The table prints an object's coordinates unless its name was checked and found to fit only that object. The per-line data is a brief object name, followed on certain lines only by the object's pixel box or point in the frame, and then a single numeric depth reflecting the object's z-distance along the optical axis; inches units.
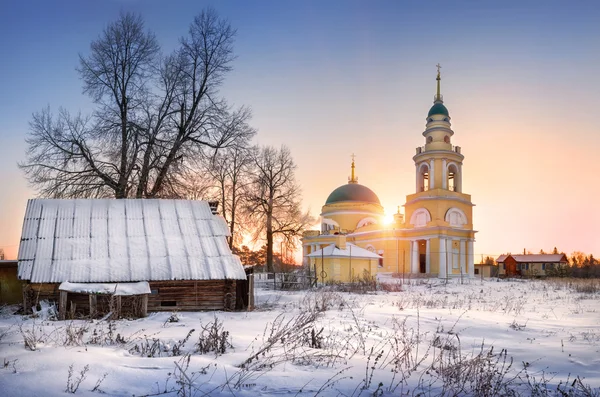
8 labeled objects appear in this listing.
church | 1620.3
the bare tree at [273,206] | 1451.8
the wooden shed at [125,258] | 496.1
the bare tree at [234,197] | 1282.6
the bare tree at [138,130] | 835.4
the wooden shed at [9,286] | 617.6
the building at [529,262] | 2755.9
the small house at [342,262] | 1167.0
